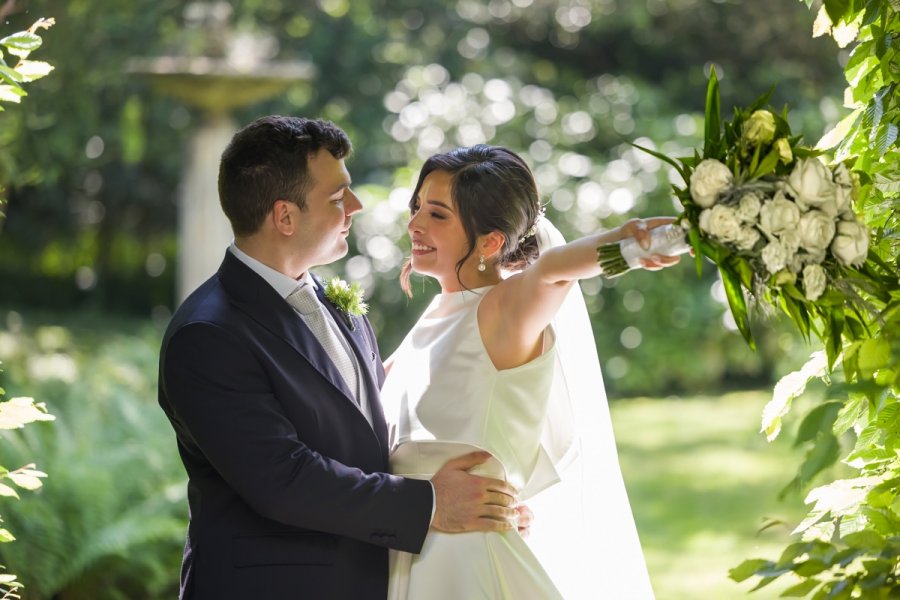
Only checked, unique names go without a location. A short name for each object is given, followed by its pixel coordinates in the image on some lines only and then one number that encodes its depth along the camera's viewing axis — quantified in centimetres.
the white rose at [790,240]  295
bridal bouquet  296
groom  331
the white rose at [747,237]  297
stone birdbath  753
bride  343
